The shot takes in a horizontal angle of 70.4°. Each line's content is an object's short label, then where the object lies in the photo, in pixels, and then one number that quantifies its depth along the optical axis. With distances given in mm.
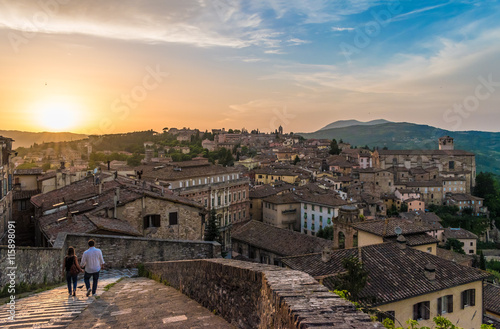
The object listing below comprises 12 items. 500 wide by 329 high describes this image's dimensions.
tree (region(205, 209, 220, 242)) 41791
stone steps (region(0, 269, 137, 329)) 5770
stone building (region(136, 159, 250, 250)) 50156
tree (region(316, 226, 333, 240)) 52531
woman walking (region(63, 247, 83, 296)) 7762
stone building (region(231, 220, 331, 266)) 31238
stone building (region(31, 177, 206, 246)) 14844
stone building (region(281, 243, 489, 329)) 12800
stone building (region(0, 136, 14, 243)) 19703
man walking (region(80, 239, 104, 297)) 7988
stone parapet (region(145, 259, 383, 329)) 3715
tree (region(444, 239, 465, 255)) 56281
